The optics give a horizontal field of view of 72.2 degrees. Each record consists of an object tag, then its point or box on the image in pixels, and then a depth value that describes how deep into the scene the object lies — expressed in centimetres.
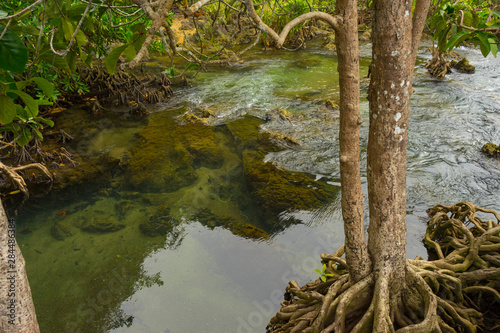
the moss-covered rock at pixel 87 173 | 543
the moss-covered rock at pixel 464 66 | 924
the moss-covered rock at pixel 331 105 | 760
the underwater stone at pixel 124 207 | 477
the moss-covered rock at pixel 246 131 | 638
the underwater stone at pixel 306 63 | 1070
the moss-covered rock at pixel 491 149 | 537
